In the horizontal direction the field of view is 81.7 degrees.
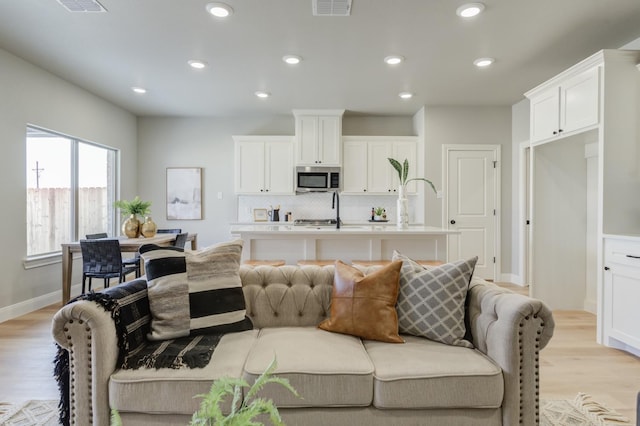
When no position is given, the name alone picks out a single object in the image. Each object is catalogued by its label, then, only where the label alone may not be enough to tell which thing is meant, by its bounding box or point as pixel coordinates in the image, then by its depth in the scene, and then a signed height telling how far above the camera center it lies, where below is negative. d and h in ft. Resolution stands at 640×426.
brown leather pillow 6.05 -1.57
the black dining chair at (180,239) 14.52 -1.11
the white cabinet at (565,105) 10.04 +3.24
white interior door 18.38 +1.15
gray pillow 5.95 -1.50
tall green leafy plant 12.00 +1.33
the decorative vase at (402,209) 12.09 +0.10
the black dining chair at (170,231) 16.57 -0.90
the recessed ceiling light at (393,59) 12.34 +5.16
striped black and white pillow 5.91 -1.34
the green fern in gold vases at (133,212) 13.39 -0.06
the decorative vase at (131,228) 13.65 -0.63
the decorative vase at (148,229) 13.96 -0.68
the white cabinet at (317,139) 19.02 +3.73
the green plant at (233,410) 2.39 -1.30
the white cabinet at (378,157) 19.35 +2.87
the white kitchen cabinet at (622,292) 8.95 -2.00
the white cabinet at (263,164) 19.57 +2.48
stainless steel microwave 19.08 +1.73
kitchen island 11.19 -1.03
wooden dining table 12.37 -1.47
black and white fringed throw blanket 5.13 -2.03
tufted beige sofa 4.88 -2.27
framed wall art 20.40 +0.94
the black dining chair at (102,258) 11.94 -1.54
